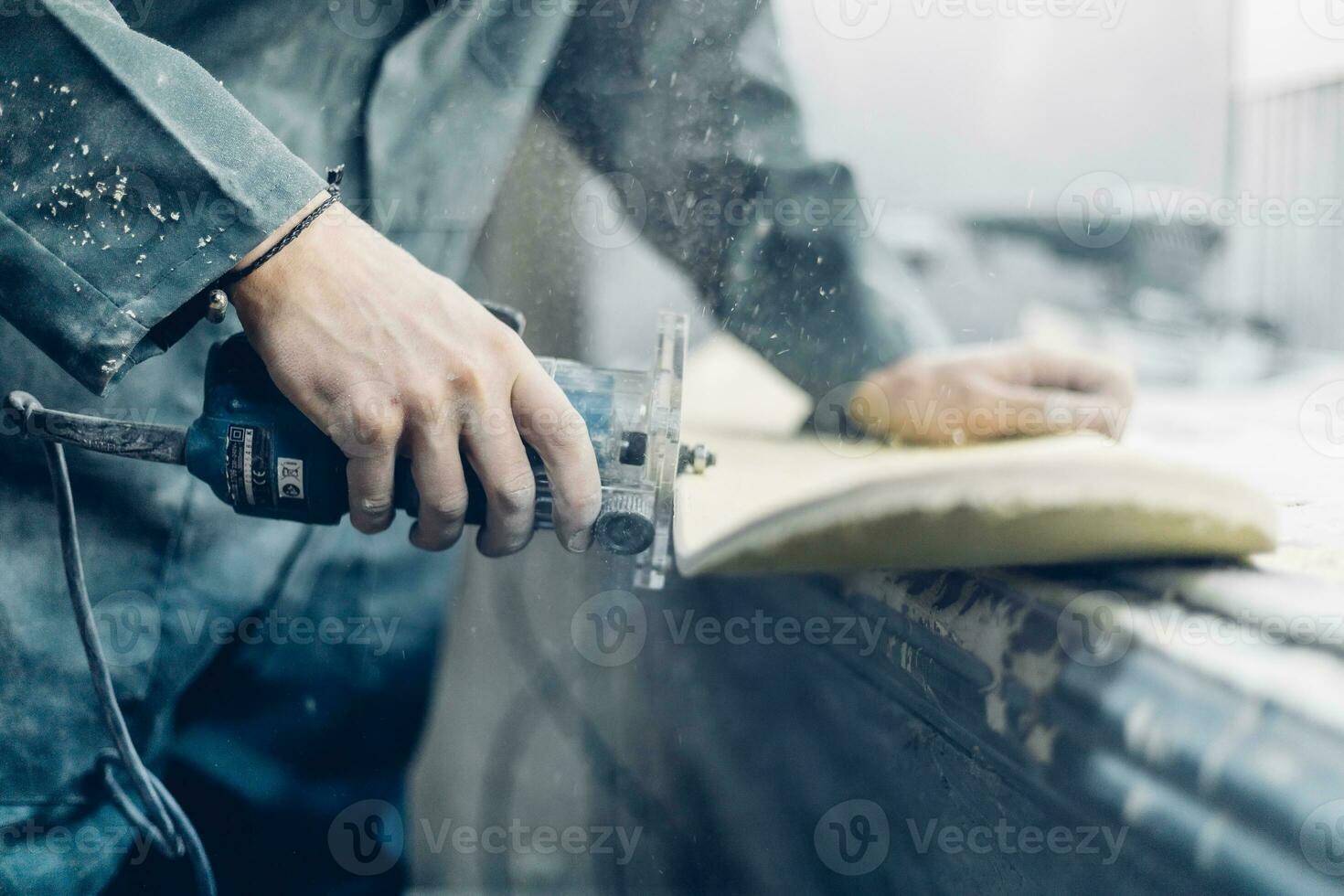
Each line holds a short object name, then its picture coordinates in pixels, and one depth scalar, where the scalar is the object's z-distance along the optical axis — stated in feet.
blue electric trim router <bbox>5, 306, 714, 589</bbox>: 2.08
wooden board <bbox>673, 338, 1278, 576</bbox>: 1.54
